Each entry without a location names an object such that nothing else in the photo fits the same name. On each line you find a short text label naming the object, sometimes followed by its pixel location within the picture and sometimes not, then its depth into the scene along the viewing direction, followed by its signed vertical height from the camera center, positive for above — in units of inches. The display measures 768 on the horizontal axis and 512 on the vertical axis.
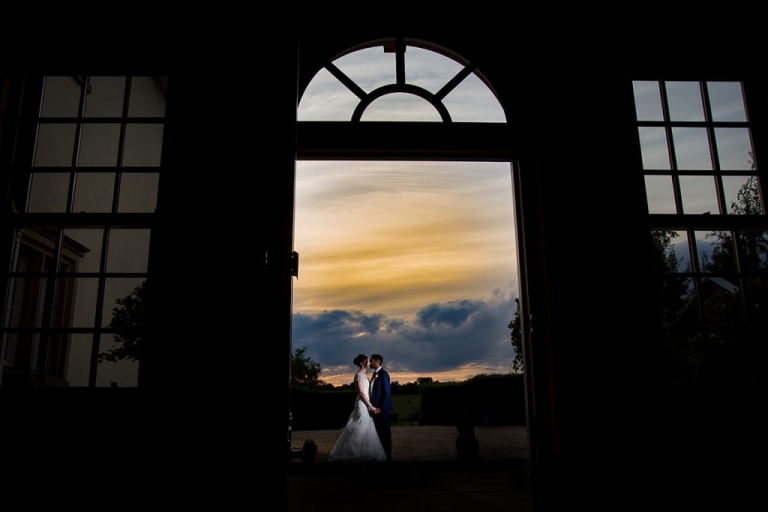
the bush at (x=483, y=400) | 545.0 +0.4
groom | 304.8 +0.4
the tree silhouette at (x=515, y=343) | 533.6 +51.8
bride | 295.6 -17.3
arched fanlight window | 134.7 +72.0
